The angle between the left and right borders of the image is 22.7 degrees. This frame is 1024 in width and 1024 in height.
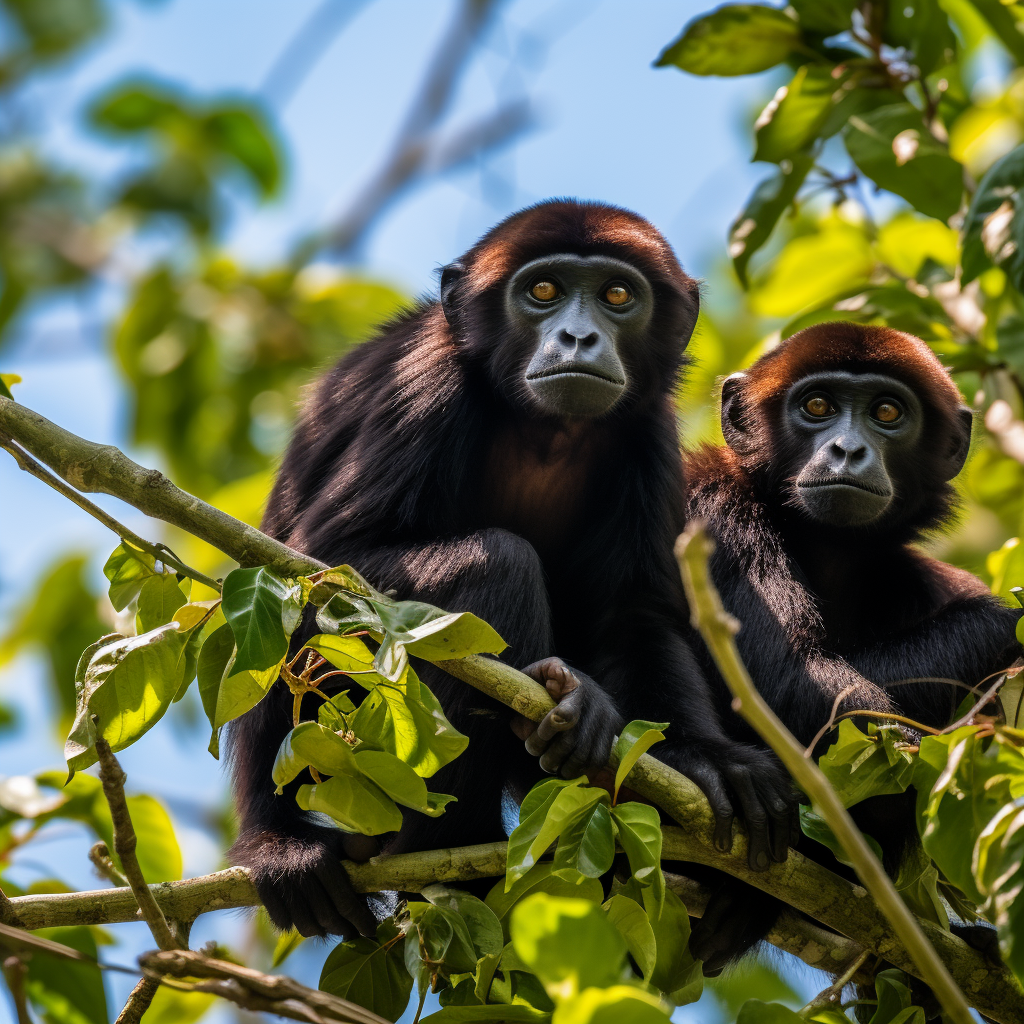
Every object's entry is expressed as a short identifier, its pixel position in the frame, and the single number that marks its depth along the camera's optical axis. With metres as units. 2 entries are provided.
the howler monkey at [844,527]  10.05
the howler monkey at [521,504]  9.05
